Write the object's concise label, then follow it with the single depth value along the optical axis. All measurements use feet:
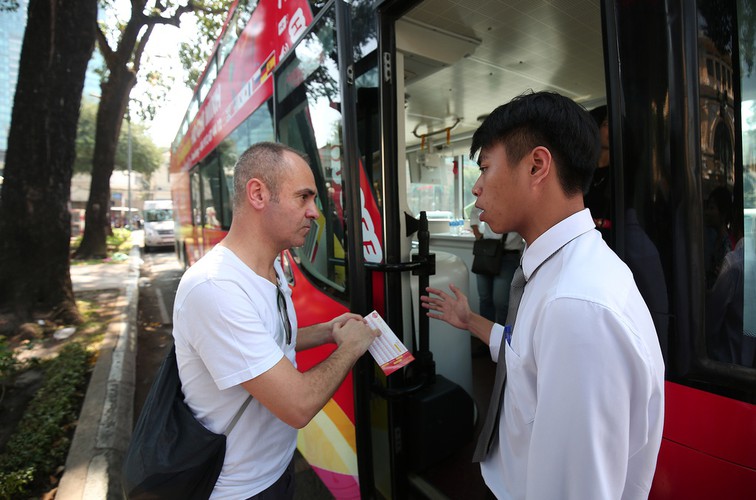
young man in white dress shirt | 2.16
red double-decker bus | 2.75
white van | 53.06
